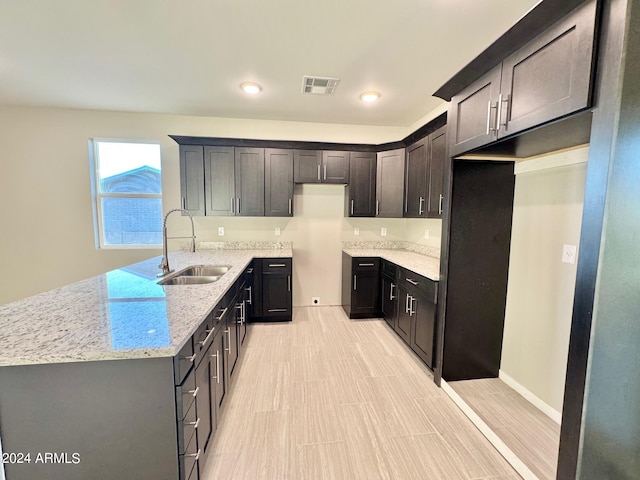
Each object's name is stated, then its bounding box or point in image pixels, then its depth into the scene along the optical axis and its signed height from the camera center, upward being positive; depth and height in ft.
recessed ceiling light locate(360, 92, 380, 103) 9.42 +4.56
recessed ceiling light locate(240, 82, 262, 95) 8.87 +4.53
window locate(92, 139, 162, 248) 11.79 +0.94
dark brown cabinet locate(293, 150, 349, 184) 11.63 +2.35
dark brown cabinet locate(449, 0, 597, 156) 3.59 +2.37
